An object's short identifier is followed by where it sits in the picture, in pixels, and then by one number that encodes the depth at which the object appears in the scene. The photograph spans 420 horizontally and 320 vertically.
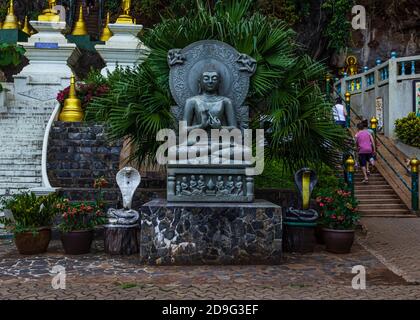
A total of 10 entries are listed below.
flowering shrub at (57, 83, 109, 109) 14.39
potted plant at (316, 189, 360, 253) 8.59
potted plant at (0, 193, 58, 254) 8.38
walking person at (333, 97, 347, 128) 13.89
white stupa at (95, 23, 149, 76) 17.66
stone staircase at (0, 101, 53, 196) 11.76
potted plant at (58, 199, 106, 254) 8.42
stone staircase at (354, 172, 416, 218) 12.84
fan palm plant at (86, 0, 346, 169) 8.91
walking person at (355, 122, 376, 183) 13.90
